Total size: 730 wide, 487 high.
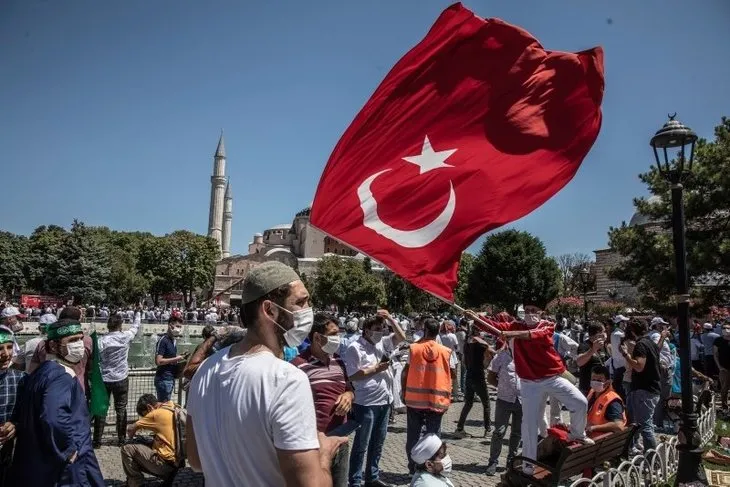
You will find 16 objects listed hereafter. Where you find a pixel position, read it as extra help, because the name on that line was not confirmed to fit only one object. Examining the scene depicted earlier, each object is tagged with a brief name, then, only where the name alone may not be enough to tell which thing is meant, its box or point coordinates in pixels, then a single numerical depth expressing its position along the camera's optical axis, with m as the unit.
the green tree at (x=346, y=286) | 74.12
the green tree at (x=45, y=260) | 62.56
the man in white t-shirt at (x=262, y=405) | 1.79
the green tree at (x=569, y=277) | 66.82
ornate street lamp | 6.53
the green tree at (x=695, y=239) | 18.52
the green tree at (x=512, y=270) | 59.38
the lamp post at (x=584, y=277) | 23.12
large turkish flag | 5.23
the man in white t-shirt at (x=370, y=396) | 6.64
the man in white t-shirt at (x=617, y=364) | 9.99
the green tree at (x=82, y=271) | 61.81
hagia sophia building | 113.69
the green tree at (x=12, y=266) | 71.12
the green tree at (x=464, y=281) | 67.00
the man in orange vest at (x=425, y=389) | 6.94
